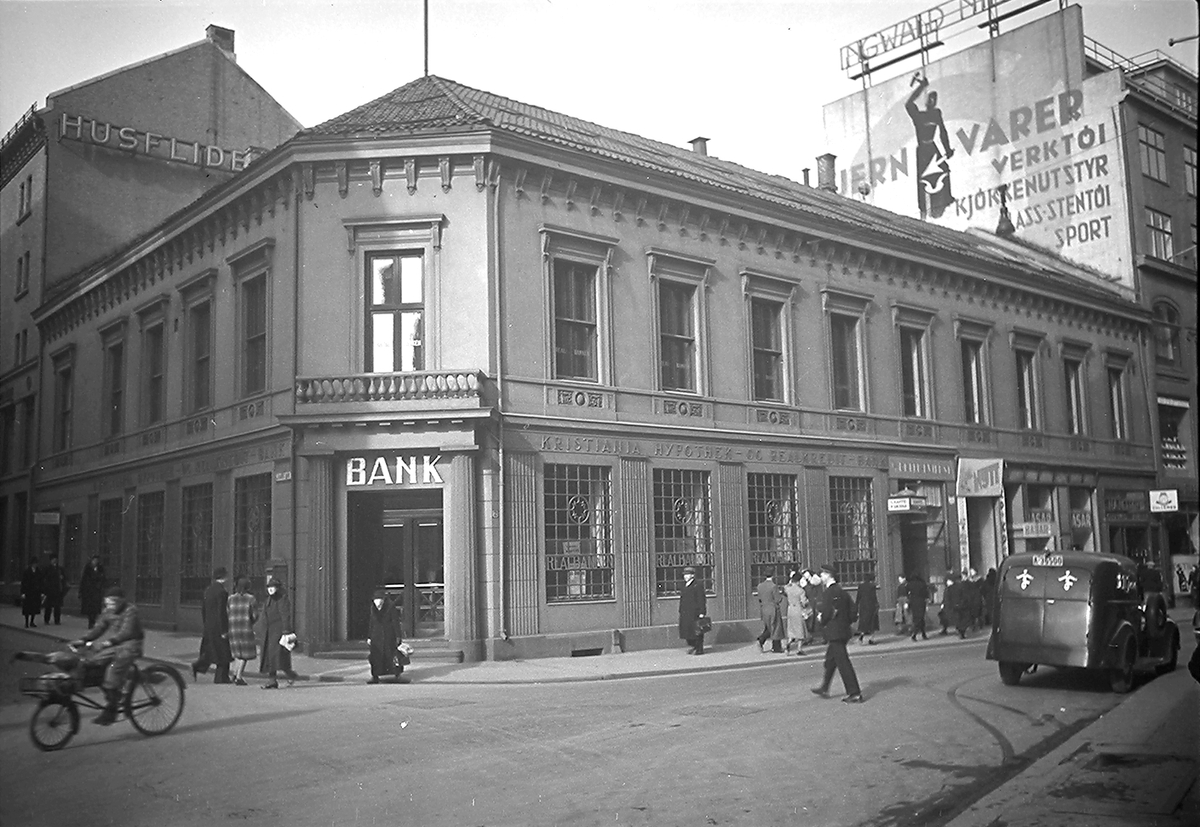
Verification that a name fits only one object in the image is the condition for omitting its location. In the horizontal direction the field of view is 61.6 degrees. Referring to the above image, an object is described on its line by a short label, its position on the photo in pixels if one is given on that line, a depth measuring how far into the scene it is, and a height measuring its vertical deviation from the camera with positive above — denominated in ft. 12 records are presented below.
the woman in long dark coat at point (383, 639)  53.98 -5.41
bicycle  31.42 -4.82
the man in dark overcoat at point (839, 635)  43.52 -4.72
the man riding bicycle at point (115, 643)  32.71 -3.24
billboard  75.87 +36.61
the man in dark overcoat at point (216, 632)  51.67 -4.59
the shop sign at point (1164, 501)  75.41 +1.38
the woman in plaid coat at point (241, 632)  51.70 -4.63
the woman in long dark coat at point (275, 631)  51.83 -4.71
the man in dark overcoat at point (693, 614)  68.44 -5.73
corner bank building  63.52 +10.05
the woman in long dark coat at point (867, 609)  76.38 -6.31
